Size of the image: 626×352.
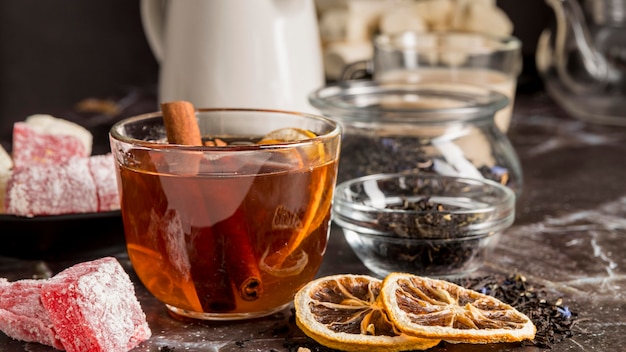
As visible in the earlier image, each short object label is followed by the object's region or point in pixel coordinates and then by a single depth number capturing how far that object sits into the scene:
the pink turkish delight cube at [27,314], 0.45
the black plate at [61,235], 0.53
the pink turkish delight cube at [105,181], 0.53
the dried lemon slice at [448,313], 0.44
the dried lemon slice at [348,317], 0.44
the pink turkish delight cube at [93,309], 0.44
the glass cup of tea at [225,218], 0.46
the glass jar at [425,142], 0.59
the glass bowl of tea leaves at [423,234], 0.52
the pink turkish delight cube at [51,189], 0.52
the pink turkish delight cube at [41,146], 0.57
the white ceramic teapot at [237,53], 0.66
